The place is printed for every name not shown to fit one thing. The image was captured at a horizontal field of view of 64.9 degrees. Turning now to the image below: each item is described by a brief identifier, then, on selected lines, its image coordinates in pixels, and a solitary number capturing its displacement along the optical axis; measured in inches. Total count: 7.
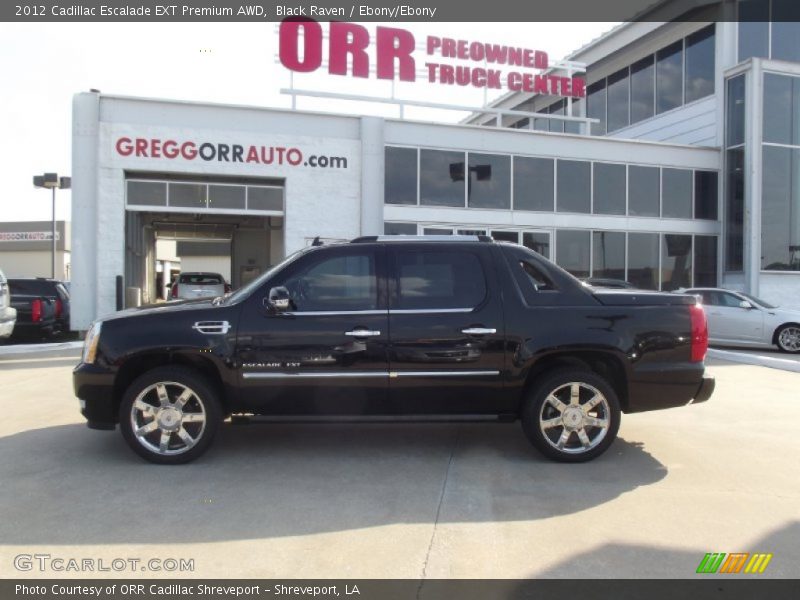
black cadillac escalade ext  193.2
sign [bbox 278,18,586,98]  681.6
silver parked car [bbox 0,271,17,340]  450.0
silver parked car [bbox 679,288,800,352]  513.0
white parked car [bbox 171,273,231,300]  710.5
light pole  1103.6
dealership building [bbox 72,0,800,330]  614.9
